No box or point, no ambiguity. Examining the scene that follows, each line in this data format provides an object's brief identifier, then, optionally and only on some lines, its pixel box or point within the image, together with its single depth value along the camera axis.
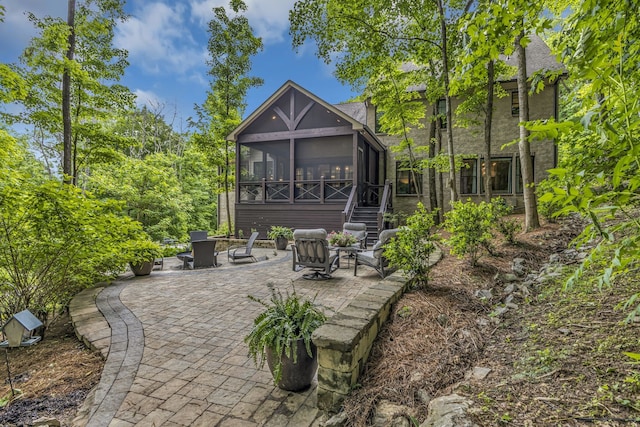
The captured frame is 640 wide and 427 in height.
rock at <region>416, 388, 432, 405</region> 1.95
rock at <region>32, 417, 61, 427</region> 2.22
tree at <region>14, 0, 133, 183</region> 7.64
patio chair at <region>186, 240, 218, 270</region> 7.89
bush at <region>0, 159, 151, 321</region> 4.14
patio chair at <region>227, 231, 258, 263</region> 8.93
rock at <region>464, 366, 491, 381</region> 1.93
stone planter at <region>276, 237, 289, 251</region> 11.02
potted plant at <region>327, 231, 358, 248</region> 7.30
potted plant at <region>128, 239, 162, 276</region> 5.68
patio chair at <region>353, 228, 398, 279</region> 5.79
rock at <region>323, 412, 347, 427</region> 2.01
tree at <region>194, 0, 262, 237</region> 13.95
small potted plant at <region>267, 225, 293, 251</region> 10.95
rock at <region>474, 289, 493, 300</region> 3.33
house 12.28
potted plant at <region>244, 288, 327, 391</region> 2.46
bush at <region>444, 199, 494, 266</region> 4.36
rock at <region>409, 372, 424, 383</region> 2.16
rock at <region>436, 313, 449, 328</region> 2.84
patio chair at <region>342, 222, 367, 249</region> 9.46
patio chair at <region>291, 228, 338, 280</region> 6.20
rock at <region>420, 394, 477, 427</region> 1.51
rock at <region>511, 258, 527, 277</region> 4.04
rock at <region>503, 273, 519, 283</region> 3.85
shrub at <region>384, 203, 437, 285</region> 3.64
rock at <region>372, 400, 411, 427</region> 1.86
